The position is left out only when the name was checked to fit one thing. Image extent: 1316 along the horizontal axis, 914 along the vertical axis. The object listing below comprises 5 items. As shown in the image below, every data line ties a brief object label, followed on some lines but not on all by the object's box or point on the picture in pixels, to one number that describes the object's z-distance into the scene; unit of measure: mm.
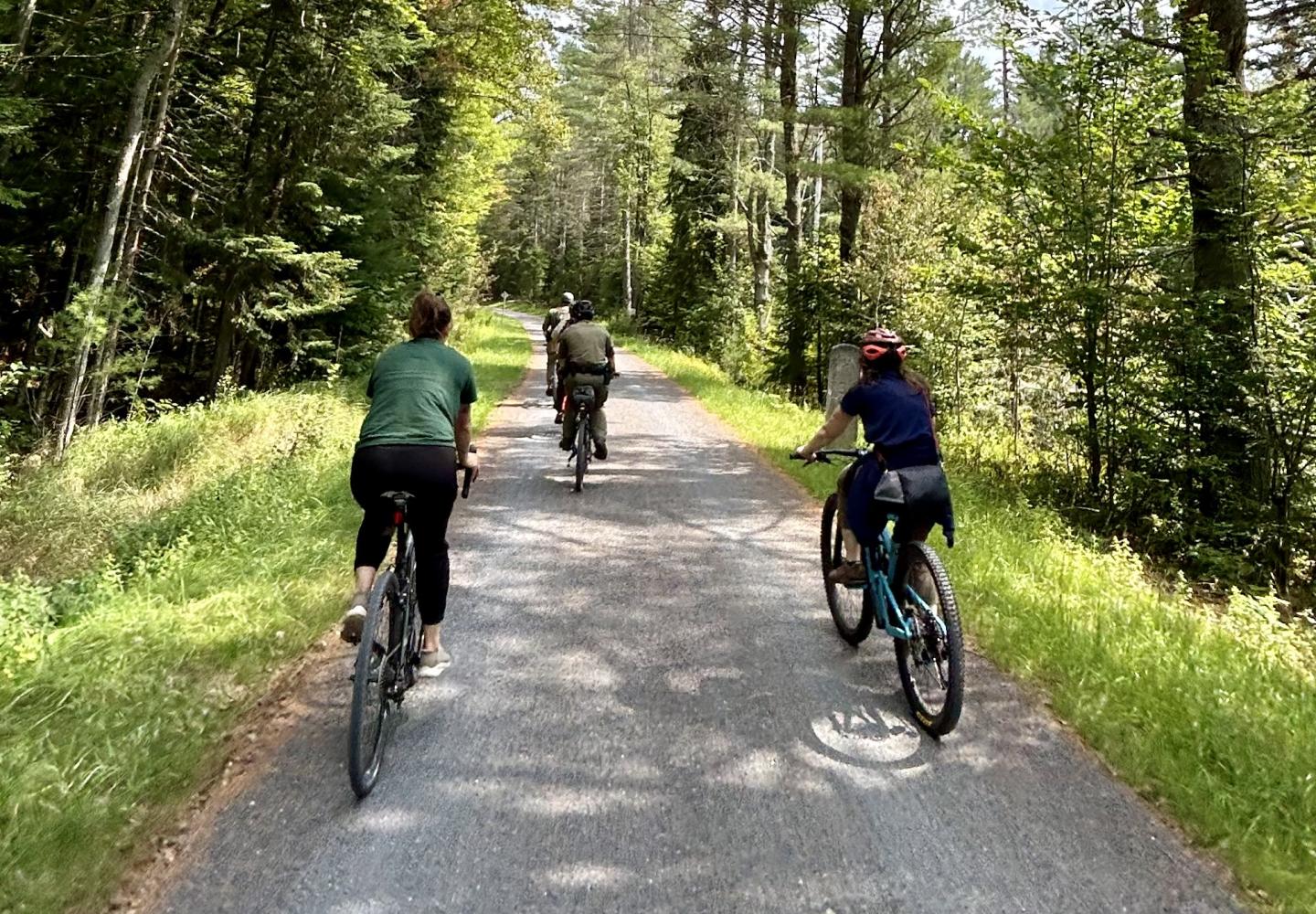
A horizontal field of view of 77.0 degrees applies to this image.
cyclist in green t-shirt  3494
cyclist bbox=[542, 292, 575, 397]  11430
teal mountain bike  3598
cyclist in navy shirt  4090
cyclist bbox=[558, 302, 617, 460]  8680
